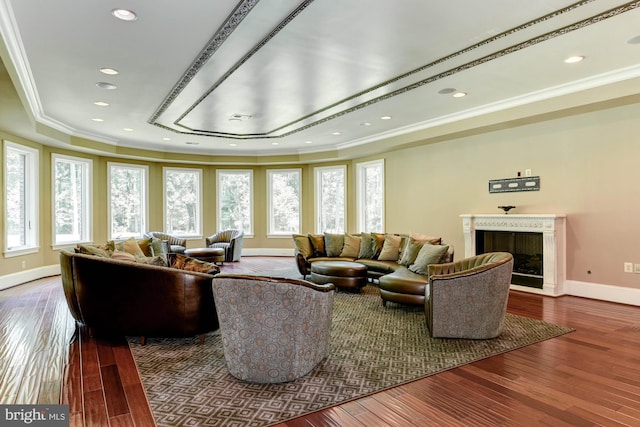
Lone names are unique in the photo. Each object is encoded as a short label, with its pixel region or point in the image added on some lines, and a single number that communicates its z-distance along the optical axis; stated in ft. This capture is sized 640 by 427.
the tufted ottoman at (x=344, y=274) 18.76
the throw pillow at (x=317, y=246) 23.76
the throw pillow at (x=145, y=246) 21.61
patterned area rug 7.76
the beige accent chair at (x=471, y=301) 11.57
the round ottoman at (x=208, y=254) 28.17
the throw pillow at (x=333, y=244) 23.48
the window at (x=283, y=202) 35.86
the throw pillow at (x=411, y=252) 18.57
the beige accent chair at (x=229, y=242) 31.17
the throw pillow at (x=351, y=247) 23.00
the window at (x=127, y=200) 29.58
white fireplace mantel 18.24
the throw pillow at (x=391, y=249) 20.92
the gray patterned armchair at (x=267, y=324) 8.65
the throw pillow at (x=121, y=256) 13.65
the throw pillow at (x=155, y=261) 13.48
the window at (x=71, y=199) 25.67
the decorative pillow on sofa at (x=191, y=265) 12.78
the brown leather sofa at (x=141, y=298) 11.30
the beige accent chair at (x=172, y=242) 27.45
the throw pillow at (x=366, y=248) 22.30
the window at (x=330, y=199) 33.40
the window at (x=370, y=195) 29.99
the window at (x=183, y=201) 33.22
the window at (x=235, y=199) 35.53
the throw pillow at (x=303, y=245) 23.23
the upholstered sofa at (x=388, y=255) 15.12
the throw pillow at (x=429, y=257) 16.42
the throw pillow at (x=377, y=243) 21.97
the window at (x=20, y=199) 21.77
